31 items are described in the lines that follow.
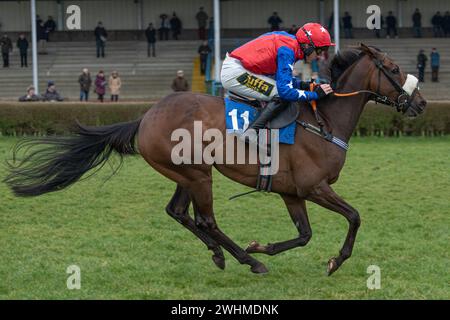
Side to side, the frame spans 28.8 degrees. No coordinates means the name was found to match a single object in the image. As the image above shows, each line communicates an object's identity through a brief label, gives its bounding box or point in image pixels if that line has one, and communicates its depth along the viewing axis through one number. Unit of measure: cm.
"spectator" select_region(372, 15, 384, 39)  2801
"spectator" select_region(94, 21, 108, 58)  2697
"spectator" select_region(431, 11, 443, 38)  2813
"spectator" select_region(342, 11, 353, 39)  2739
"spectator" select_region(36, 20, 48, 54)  2731
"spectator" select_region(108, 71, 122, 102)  2236
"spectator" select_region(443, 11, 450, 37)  2775
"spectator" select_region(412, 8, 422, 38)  2848
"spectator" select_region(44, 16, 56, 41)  2847
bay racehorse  650
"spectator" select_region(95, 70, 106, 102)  2195
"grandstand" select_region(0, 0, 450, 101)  2623
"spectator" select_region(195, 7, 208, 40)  2820
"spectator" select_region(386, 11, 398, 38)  2764
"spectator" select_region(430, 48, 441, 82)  2428
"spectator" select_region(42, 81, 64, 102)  1861
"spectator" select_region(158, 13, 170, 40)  2906
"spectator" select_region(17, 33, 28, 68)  2606
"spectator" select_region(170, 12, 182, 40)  2881
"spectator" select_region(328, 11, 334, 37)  2666
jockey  646
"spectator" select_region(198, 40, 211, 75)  2400
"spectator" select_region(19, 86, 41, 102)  1828
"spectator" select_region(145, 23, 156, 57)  2684
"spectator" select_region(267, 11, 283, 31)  2709
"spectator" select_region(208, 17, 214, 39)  2683
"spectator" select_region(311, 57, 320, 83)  2262
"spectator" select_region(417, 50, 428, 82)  2411
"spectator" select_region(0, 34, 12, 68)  2652
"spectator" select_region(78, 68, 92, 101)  2252
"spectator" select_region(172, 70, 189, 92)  1958
